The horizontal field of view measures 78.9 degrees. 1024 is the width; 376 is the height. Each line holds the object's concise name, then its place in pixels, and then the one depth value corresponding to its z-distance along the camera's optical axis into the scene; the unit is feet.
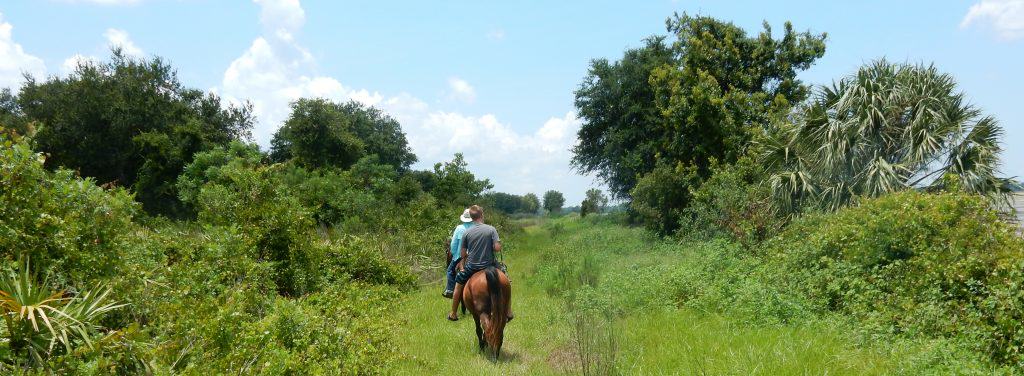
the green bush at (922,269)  20.65
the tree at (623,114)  98.99
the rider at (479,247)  24.88
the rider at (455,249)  29.67
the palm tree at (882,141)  40.50
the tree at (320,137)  95.30
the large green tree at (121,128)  82.02
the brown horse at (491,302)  23.89
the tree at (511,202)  400.08
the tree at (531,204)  443.32
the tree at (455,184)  94.48
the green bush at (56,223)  19.75
